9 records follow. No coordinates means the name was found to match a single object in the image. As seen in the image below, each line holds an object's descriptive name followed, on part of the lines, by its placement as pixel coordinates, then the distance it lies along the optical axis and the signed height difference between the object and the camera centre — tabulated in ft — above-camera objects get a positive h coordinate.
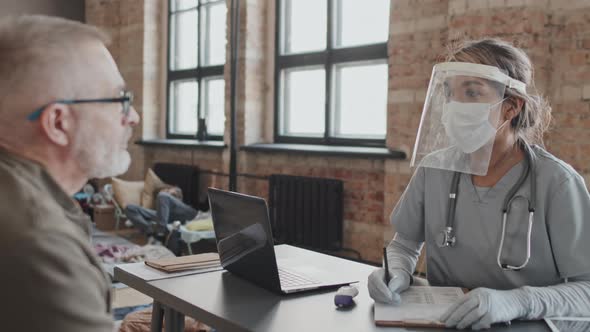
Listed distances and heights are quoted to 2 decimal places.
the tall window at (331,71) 17.13 +2.18
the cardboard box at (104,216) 22.97 -3.03
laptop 5.69 -1.10
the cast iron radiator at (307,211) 16.72 -2.00
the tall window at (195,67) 22.68 +2.88
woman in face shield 5.81 -0.55
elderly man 2.63 -0.12
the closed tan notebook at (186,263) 6.86 -1.45
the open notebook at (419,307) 5.04 -1.47
